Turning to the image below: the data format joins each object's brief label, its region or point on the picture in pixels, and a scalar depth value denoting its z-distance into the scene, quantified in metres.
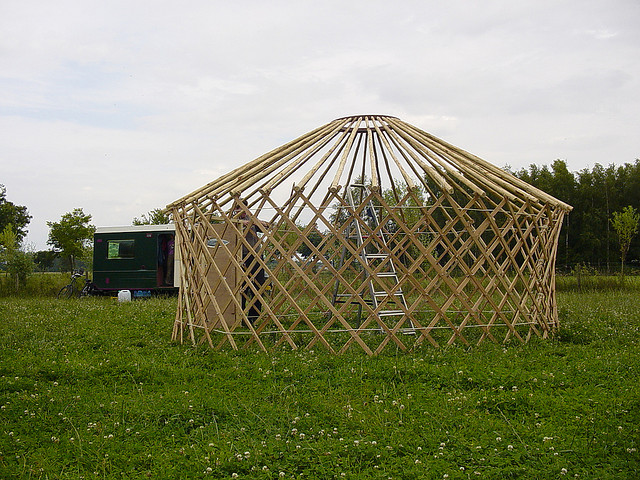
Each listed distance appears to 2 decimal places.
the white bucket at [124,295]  12.23
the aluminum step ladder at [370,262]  5.58
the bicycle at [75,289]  13.06
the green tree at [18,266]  14.27
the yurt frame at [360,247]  5.65
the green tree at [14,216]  28.75
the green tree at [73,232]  19.70
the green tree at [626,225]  15.68
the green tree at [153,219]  22.07
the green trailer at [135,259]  12.73
